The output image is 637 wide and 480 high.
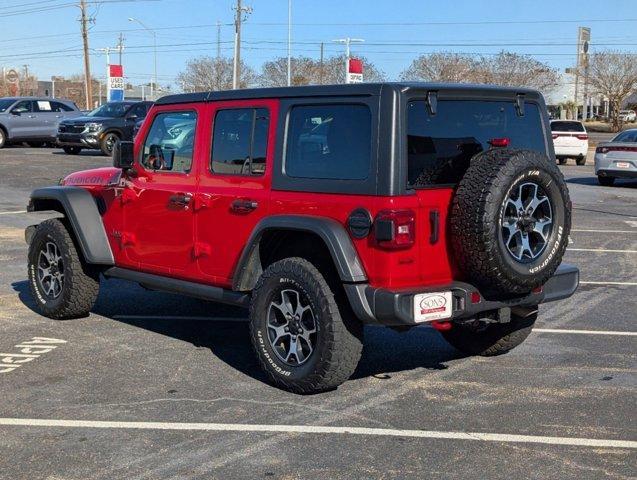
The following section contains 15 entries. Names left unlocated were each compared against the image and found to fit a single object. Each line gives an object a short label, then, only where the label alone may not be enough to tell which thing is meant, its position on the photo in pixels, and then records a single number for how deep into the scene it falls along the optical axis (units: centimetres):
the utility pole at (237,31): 5069
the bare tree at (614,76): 7150
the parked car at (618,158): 2267
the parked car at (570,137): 3234
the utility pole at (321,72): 7309
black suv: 2936
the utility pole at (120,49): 10450
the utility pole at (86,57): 6122
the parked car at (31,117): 3253
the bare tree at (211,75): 7538
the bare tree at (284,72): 7188
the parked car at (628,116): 8156
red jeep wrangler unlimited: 538
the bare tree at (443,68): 6681
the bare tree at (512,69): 7094
